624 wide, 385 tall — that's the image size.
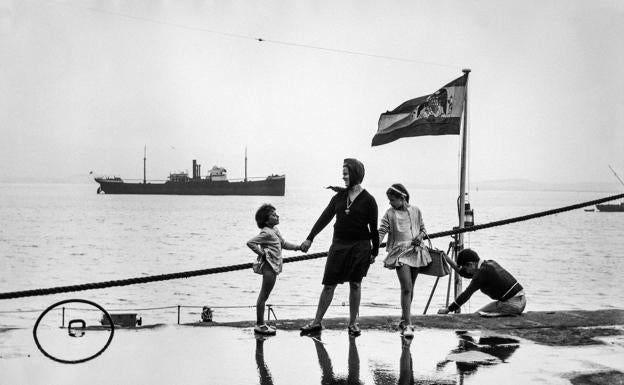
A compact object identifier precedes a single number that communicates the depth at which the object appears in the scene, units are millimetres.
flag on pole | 12727
